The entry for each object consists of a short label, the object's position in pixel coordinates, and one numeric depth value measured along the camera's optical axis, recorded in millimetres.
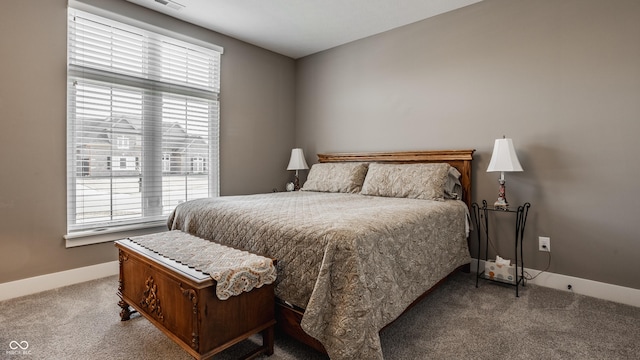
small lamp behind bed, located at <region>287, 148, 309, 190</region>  4066
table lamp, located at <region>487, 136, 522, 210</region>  2502
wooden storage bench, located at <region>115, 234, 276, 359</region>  1418
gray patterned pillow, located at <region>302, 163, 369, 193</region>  3414
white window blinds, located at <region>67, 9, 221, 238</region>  2697
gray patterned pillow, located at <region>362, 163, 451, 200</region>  2785
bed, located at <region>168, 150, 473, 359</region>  1437
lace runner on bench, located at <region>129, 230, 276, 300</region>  1456
